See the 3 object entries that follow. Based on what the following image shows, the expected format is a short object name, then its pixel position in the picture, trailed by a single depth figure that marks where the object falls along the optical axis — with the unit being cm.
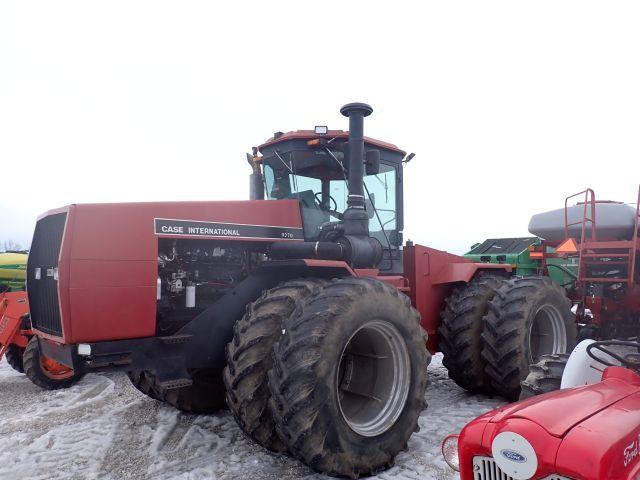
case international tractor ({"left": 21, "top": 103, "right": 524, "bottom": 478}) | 348
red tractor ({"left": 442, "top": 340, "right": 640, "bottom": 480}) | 193
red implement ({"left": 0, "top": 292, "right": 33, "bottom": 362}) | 687
